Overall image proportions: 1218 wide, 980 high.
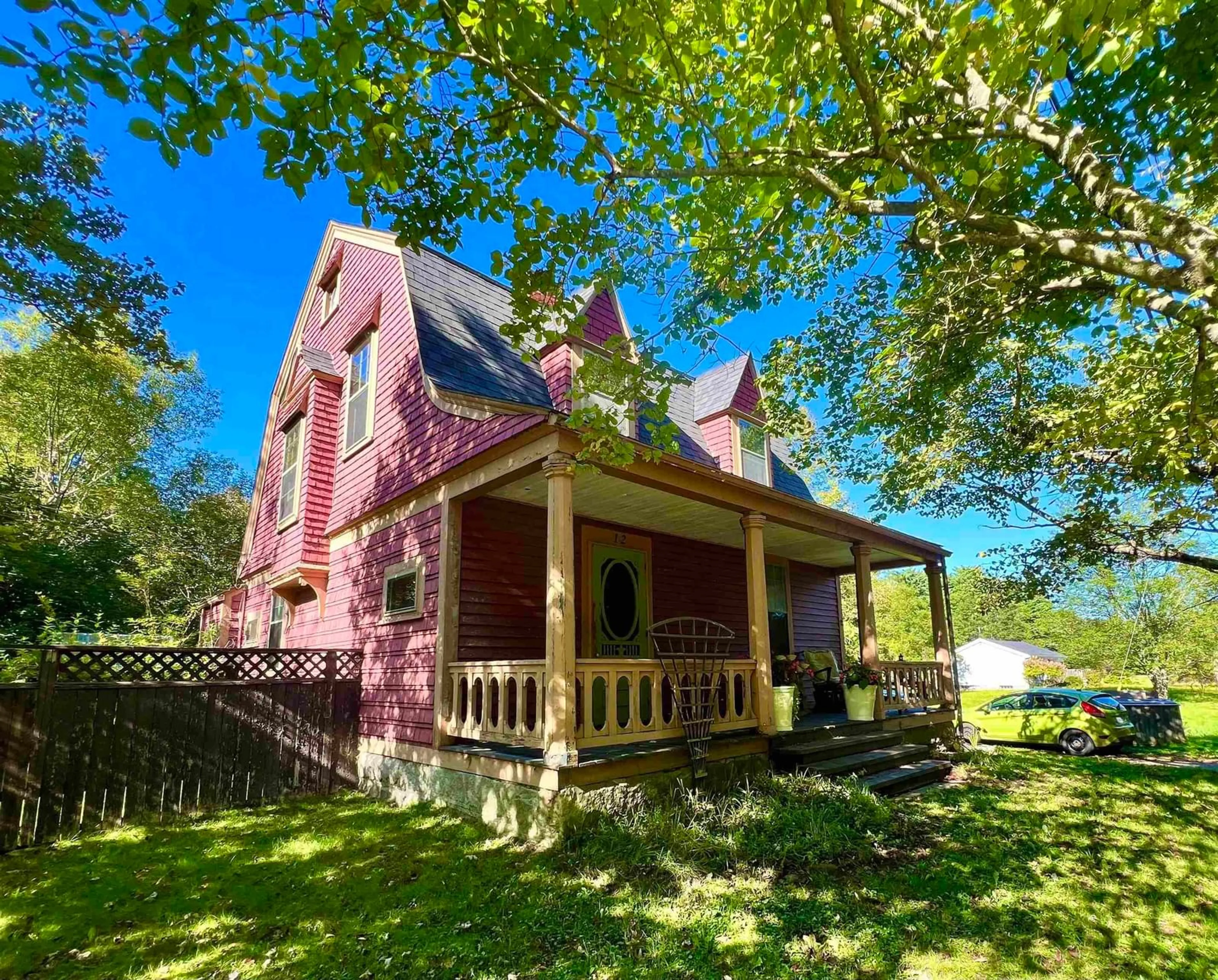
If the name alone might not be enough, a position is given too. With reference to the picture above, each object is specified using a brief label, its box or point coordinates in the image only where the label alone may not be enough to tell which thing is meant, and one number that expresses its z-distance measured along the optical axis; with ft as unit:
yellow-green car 37.81
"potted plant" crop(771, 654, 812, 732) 25.05
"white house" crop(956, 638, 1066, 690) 156.15
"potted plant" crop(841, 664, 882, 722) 29.48
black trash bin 41.47
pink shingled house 19.88
